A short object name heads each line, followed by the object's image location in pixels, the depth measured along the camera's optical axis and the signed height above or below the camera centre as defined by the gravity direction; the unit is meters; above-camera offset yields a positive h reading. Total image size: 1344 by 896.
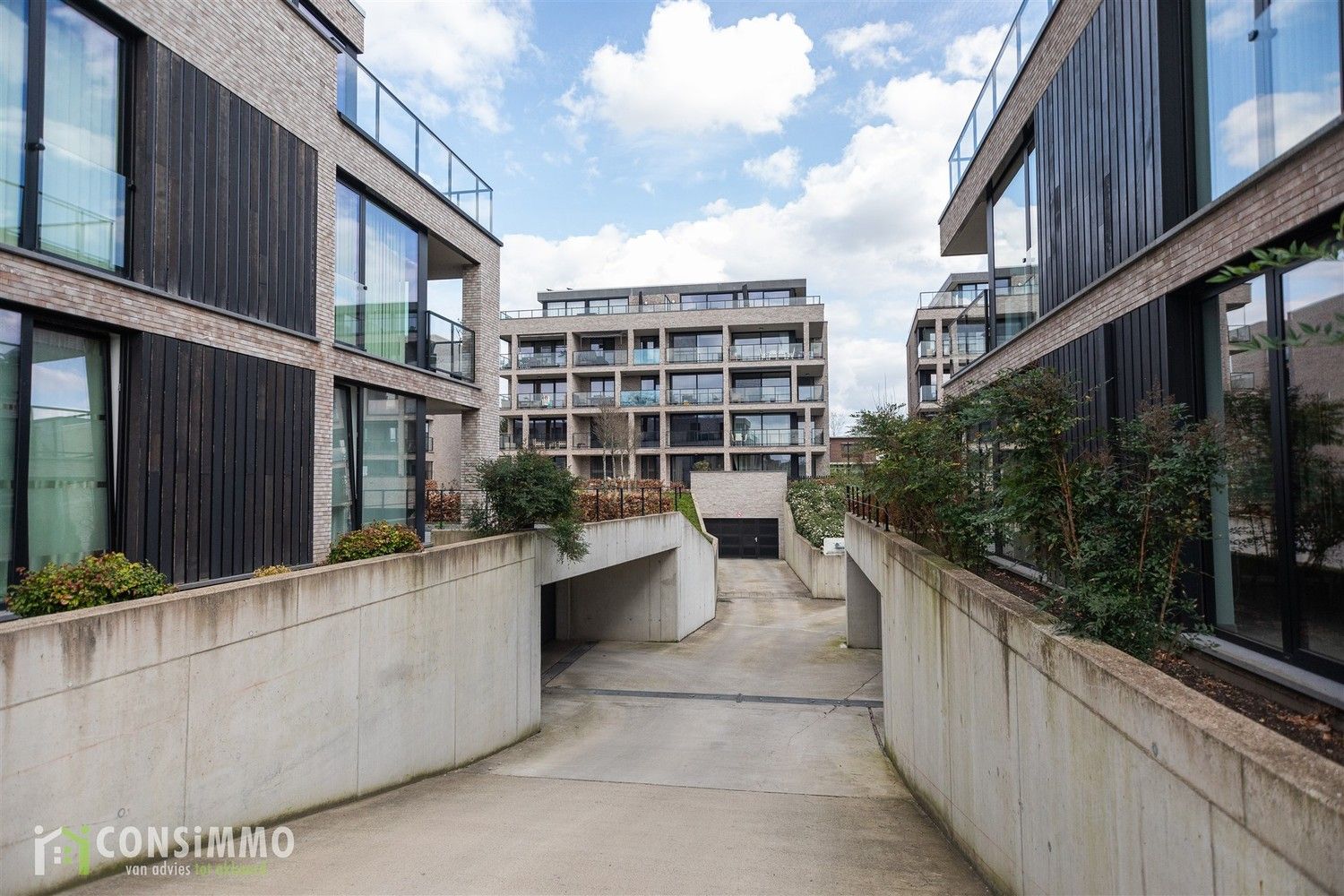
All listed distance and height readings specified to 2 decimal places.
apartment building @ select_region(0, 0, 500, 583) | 7.12 +2.21
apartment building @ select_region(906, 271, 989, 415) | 41.75 +7.23
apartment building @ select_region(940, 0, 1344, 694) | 5.18 +1.93
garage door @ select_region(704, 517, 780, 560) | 41.81 -3.93
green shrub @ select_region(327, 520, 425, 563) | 8.79 -0.87
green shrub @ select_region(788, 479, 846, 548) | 30.50 -1.95
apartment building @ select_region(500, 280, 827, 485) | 43.72 +4.92
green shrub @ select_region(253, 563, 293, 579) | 7.73 -1.05
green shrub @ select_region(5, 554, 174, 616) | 5.34 -0.83
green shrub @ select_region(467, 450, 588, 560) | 12.01 -0.45
